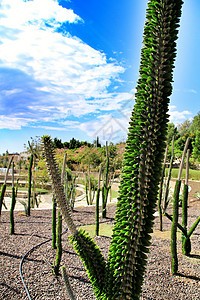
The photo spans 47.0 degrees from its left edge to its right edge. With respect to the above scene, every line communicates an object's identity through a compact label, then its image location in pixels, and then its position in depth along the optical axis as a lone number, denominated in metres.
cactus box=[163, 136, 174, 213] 4.57
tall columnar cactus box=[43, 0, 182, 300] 1.20
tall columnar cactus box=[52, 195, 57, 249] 3.64
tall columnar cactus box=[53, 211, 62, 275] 2.97
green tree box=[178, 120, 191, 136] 41.34
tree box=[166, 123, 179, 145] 28.96
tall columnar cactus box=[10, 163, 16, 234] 4.78
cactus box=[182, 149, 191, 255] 3.70
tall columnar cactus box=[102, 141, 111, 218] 5.81
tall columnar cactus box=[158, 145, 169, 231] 4.78
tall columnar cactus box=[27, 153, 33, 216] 5.62
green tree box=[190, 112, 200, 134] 34.03
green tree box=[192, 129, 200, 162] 19.22
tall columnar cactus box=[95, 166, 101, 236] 4.52
